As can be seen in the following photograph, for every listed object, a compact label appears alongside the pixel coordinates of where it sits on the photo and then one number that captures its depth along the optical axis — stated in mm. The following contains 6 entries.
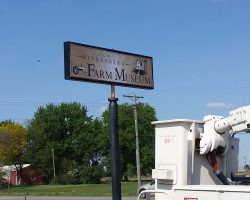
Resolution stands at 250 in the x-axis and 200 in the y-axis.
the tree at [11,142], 83688
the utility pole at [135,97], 59188
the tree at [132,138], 92812
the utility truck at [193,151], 6589
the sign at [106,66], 7715
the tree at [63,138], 96562
